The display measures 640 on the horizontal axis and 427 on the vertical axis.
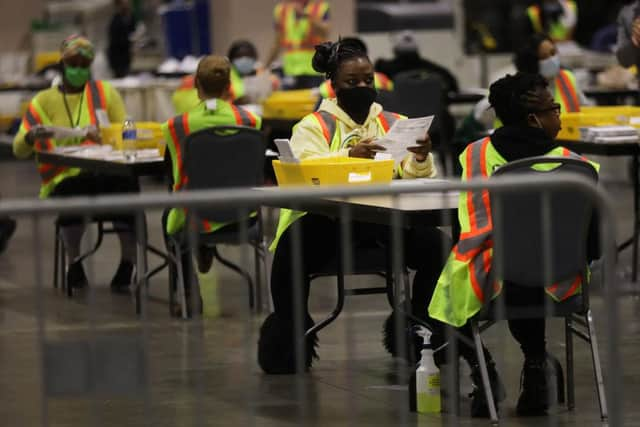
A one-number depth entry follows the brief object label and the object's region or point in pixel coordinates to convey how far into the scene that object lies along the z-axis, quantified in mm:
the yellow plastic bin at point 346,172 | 12501
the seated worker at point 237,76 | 22868
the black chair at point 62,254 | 16852
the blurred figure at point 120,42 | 37971
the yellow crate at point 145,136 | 17190
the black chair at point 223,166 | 15348
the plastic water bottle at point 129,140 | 16898
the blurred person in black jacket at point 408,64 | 26951
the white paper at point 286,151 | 12616
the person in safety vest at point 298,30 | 30711
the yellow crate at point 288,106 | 21656
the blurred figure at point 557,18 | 34748
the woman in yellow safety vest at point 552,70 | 19231
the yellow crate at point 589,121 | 16990
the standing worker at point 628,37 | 20812
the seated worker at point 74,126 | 17834
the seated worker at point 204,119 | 15651
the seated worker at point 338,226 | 12961
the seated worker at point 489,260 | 10874
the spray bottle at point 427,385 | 11488
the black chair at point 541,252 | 9738
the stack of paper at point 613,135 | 16438
